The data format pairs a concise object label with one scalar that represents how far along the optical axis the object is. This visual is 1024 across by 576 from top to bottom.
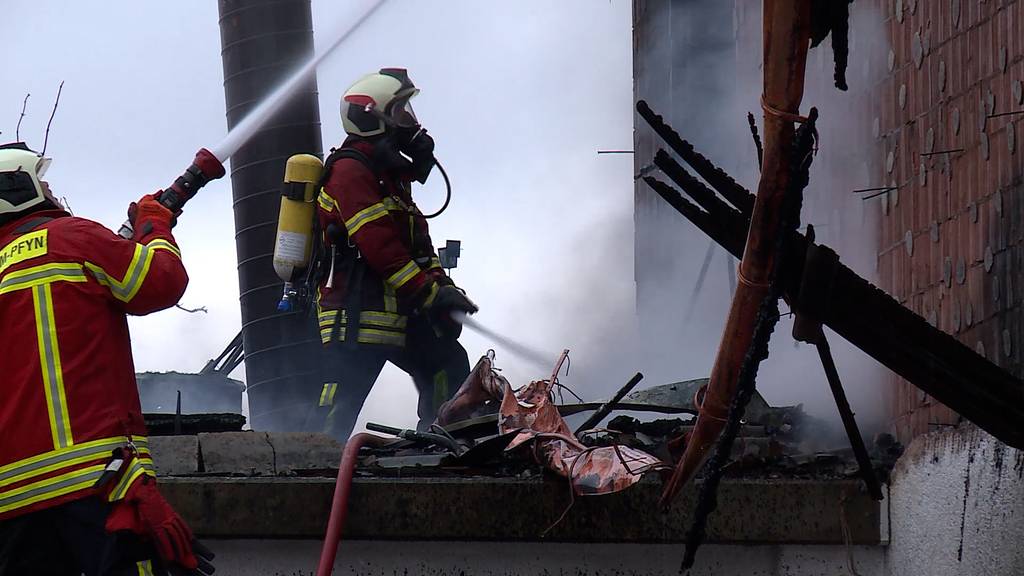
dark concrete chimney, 19.42
